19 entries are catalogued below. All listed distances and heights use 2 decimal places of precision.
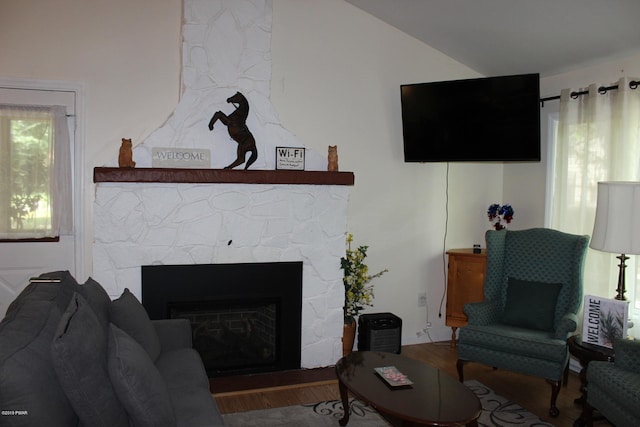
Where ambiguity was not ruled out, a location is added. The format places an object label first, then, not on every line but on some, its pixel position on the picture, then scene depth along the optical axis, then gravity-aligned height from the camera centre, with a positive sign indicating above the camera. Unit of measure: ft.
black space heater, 13.56 -3.55
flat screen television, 12.39 +2.15
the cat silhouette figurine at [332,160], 13.03 +1.04
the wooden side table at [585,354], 9.93 -3.01
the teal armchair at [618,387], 8.47 -3.20
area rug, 10.17 -4.46
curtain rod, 11.52 +2.75
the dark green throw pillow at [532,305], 12.05 -2.48
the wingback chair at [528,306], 11.03 -2.52
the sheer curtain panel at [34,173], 11.91 +0.59
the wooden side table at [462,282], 14.51 -2.33
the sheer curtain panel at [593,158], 11.67 +1.11
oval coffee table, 7.54 -3.12
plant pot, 13.80 -3.72
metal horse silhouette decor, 12.14 +1.78
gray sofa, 5.05 -1.91
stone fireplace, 11.48 +0.03
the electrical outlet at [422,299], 15.58 -3.00
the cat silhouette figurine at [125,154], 11.39 +1.00
